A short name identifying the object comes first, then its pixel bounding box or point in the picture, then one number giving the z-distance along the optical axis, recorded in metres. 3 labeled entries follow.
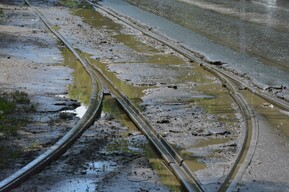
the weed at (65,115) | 15.93
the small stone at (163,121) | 15.80
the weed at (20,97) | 17.32
